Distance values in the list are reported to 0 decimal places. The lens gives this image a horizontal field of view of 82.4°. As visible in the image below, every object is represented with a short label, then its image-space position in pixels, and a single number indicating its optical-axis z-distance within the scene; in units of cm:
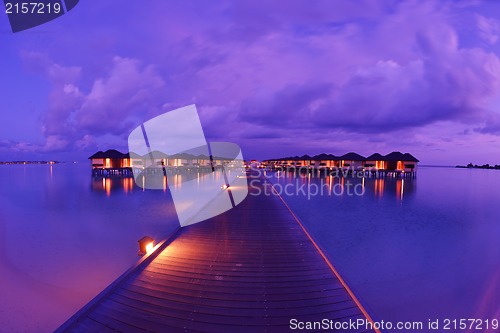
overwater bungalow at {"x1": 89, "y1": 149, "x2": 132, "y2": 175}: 4097
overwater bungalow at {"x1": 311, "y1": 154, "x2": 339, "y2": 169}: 5074
